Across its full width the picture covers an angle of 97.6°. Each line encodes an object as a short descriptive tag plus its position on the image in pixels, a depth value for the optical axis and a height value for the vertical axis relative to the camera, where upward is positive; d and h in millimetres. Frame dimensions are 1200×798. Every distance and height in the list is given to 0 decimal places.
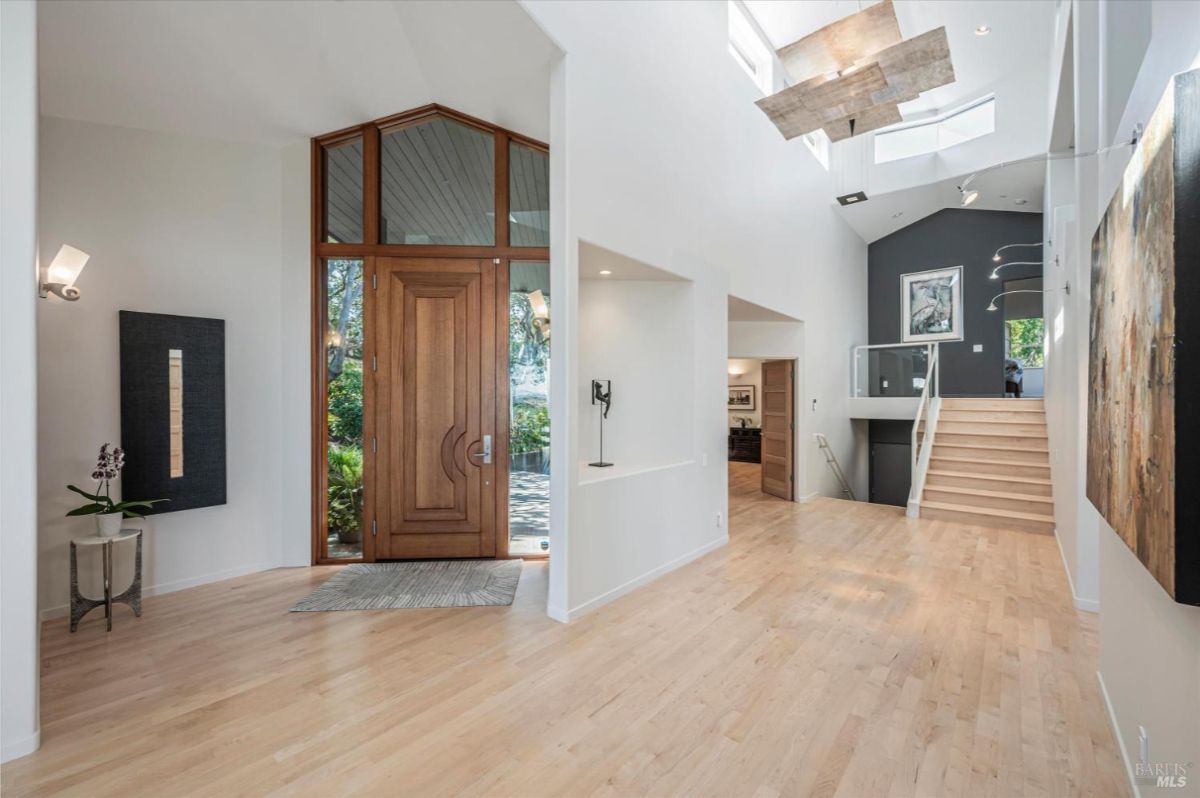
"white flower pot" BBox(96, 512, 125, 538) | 3445 -823
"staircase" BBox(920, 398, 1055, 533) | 6324 -986
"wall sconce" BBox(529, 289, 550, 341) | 4816 +788
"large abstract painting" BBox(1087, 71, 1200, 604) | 1216 +121
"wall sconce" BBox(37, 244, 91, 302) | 3205 +777
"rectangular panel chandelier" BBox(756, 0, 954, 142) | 4379 +2820
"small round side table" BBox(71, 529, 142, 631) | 3312 -1245
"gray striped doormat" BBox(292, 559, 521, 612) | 3783 -1475
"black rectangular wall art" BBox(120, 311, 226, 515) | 3840 -84
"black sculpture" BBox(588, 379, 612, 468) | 4746 +13
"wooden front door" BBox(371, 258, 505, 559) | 4660 -60
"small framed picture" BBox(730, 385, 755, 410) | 13852 -64
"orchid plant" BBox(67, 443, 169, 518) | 3430 -587
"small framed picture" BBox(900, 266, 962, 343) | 10289 +1781
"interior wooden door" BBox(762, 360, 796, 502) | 7891 -505
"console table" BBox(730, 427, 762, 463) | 13164 -1242
